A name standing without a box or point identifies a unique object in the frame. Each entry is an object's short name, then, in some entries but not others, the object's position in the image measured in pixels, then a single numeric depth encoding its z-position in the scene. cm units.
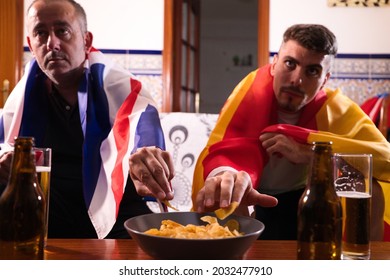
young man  171
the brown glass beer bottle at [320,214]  78
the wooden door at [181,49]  336
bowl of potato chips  70
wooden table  86
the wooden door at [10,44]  335
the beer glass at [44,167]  91
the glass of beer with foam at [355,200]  86
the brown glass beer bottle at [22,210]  75
